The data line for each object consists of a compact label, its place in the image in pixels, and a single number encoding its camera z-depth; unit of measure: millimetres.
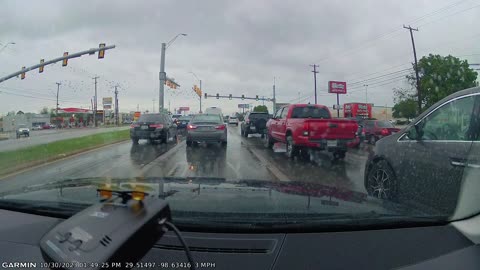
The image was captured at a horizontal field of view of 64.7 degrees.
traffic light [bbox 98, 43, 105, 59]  25428
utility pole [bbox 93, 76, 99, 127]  71825
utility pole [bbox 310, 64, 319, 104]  69688
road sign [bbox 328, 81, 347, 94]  68500
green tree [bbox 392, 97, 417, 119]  39125
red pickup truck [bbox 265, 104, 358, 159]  11023
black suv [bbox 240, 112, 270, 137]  24000
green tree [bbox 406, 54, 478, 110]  21911
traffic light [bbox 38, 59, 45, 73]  27438
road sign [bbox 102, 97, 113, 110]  87925
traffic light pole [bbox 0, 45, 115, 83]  25344
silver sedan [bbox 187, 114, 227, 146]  16156
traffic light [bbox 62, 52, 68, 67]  26422
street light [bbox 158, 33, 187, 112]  31438
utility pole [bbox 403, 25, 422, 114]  29028
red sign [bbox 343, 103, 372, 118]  53466
